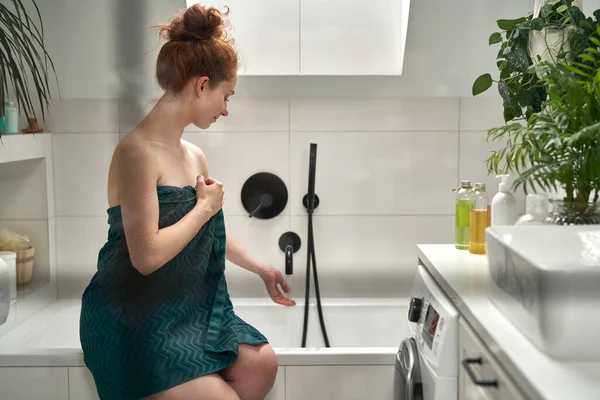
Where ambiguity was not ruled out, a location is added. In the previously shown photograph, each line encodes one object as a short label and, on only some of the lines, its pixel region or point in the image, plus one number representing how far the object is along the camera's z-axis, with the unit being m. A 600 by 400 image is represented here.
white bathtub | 1.33
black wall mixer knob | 1.52
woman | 1.19
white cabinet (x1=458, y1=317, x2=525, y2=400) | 0.99
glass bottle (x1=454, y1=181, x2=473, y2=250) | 1.74
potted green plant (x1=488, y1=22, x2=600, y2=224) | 1.21
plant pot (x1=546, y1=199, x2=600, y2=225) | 1.29
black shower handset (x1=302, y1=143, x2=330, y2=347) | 1.56
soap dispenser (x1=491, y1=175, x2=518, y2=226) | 1.57
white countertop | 0.82
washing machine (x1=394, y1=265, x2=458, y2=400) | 1.31
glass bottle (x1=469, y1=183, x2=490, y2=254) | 1.68
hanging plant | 1.56
